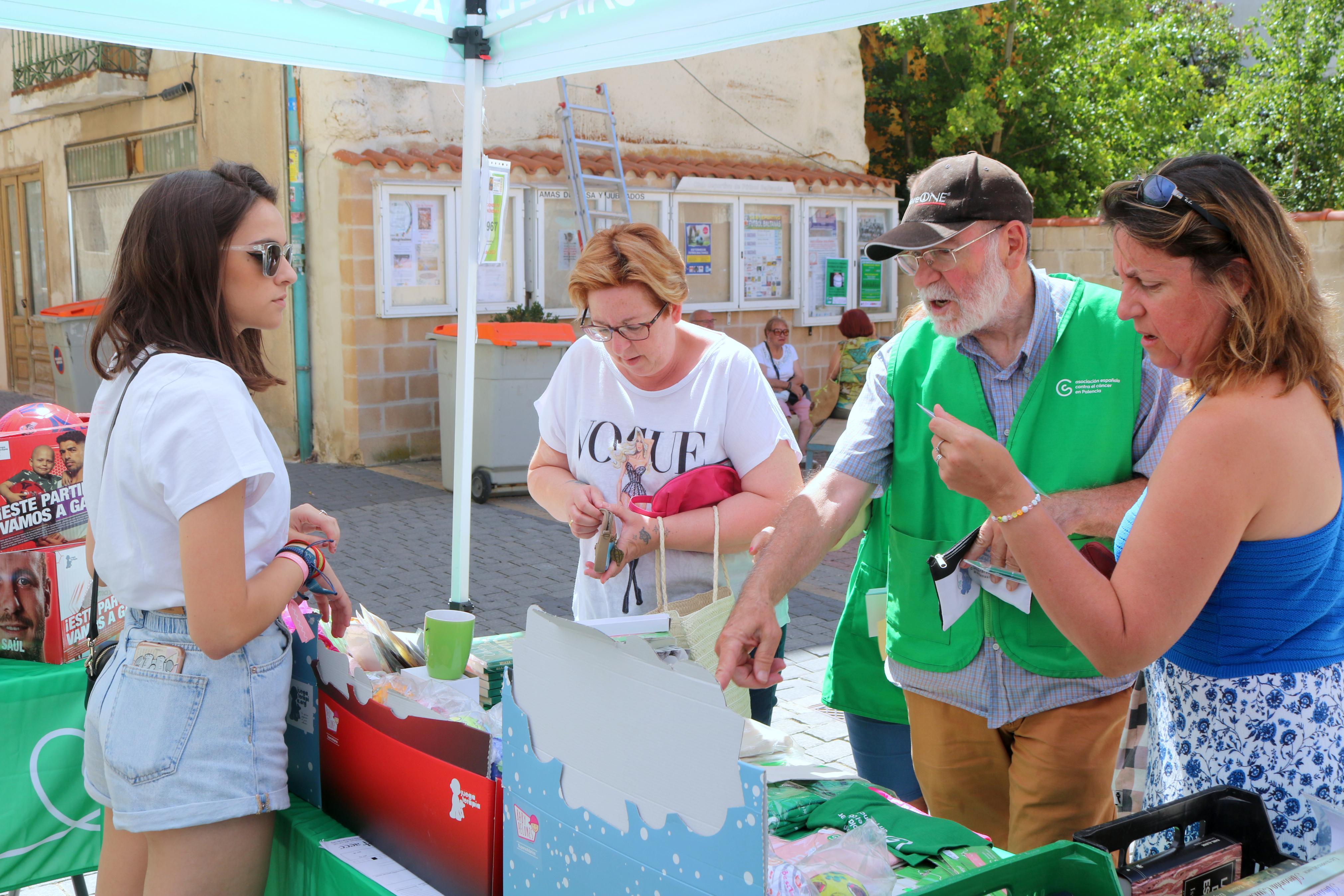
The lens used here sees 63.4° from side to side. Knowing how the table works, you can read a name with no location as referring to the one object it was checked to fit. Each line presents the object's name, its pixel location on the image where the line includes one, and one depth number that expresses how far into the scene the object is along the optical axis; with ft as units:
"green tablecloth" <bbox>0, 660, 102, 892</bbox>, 7.64
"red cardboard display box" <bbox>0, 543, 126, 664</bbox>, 7.58
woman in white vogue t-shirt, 8.49
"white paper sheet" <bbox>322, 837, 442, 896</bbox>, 5.32
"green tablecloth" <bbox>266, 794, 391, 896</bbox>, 5.66
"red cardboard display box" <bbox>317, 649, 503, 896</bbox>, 5.04
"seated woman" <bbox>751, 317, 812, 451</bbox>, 31.91
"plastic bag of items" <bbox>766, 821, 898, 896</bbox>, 4.39
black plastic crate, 4.61
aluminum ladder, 33.24
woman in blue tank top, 5.01
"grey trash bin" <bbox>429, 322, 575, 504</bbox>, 27.14
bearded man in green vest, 6.84
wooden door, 45.60
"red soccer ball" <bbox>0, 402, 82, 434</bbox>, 7.70
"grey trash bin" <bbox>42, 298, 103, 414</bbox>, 32.81
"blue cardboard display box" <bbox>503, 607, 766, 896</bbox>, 3.69
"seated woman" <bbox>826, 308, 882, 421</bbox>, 32.40
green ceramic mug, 6.74
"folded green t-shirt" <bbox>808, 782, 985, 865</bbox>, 4.95
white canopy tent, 9.14
